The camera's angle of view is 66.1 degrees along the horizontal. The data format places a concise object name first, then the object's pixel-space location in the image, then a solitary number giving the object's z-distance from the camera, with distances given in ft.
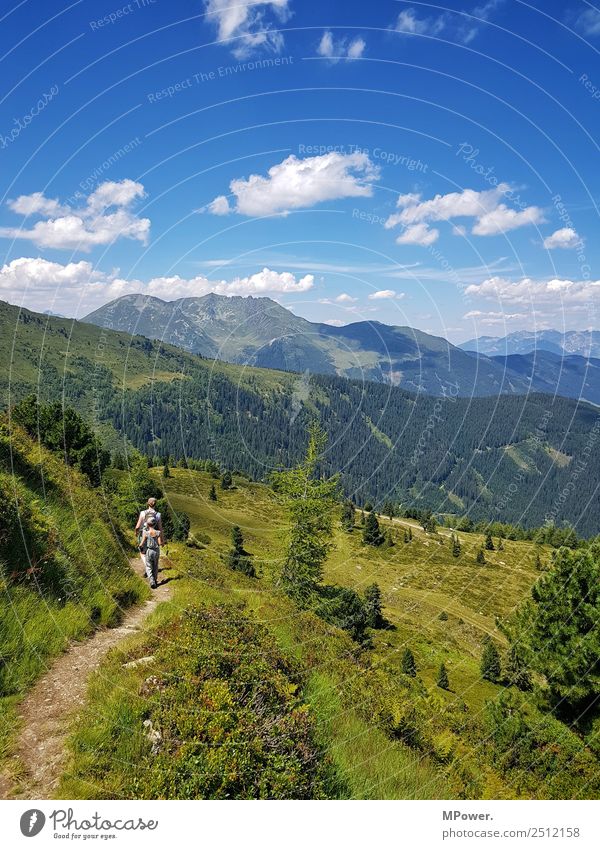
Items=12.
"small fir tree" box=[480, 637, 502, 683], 205.05
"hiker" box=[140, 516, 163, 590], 50.08
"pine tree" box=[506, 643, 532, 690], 123.34
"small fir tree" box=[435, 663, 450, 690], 186.19
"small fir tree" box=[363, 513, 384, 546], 473.67
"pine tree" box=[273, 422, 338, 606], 115.14
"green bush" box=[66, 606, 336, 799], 22.61
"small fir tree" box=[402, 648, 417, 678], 171.84
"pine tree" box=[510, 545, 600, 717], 89.66
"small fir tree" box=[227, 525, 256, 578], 281.95
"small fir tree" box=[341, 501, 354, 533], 491.35
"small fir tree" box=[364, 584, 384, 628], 205.12
